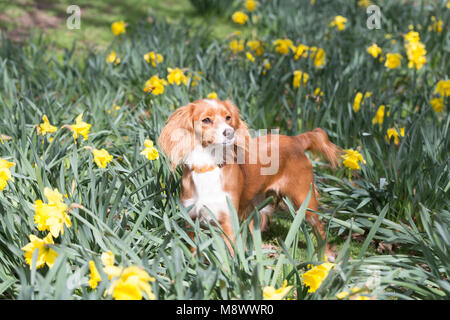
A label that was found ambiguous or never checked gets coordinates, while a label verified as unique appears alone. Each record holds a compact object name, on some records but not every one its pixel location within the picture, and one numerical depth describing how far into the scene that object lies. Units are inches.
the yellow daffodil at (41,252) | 143.1
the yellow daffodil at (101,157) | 179.0
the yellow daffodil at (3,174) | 159.3
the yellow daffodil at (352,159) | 218.7
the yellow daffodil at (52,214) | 141.5
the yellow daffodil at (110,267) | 128.0
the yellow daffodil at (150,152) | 192.4
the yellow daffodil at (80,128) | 201.3
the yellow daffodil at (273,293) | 128.0
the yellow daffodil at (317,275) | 140.2
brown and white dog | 189.6
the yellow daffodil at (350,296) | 132.6
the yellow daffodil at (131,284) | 117.2
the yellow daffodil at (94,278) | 133.6
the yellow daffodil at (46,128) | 217.8
